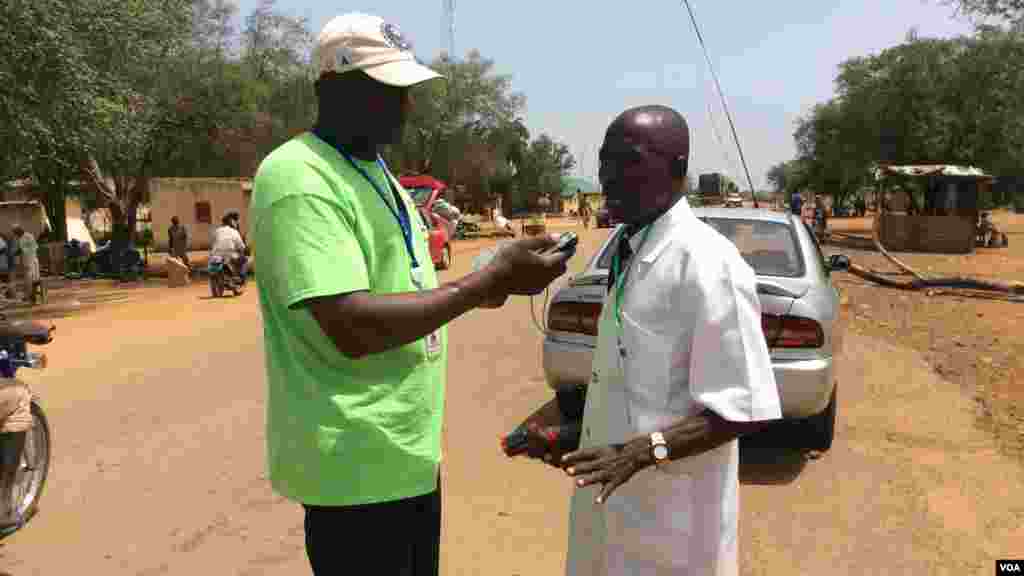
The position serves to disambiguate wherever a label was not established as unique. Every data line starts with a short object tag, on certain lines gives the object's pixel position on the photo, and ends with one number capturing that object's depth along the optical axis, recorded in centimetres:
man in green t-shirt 151
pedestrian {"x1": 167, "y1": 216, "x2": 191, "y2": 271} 2044
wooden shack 2334
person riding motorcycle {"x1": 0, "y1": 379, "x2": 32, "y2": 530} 383
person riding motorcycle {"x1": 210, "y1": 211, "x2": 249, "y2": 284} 1508
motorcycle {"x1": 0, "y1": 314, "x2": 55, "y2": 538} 412
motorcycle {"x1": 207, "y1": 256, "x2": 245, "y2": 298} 1499
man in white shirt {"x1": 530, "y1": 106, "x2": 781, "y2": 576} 165
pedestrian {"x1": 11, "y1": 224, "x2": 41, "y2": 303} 1451
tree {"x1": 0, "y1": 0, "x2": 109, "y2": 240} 1134
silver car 461
